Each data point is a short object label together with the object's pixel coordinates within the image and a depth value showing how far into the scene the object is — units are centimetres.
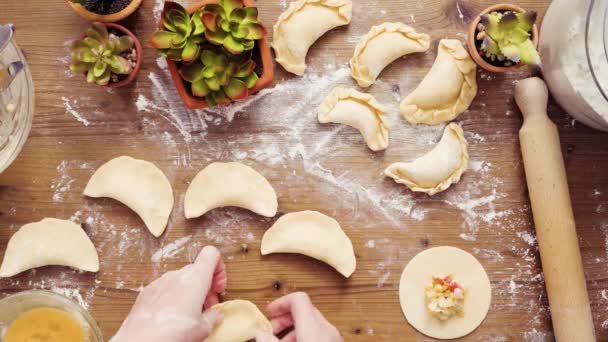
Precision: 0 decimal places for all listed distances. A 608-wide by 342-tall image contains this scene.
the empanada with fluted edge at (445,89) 124
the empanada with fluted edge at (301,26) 125
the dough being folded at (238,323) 123
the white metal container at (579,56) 109
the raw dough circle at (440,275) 125
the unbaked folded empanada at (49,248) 124
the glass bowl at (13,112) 114
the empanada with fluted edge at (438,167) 124
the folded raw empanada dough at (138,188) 125
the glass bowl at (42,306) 117
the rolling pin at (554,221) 118
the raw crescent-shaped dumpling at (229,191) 124
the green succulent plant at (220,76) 112
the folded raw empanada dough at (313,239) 124
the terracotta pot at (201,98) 117
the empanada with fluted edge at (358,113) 125
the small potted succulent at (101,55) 115
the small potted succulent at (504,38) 112
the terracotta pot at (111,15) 121
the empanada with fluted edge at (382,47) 125
